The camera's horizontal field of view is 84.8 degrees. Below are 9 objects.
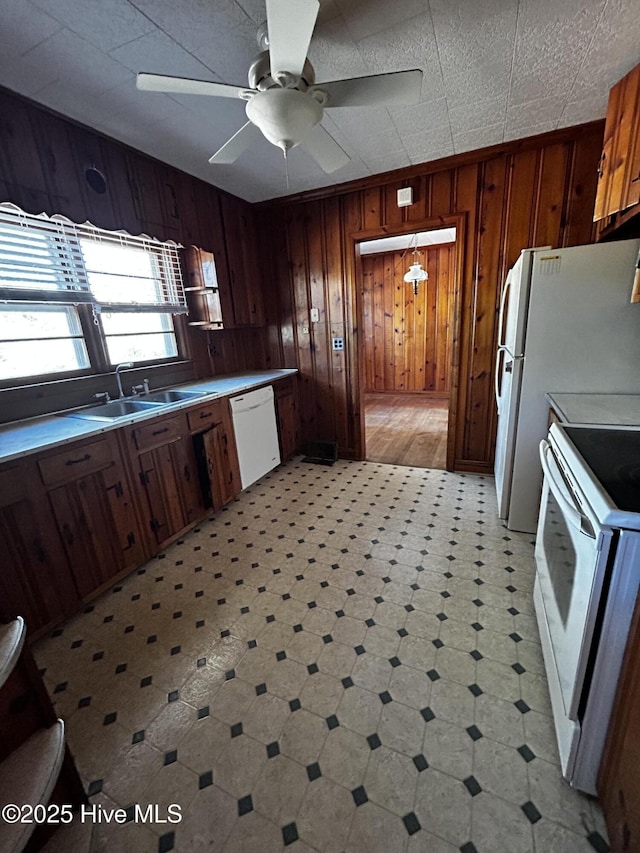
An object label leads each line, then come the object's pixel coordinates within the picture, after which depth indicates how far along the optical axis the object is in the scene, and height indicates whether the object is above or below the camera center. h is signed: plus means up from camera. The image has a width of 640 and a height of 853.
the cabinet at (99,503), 1.62 -0.90
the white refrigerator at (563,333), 1.83 -0.12
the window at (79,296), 2.00 +0.29
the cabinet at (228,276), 3.10 +0.50
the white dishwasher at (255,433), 2.99 -0.89
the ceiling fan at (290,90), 1.26 +0.89
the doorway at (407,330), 5.31 -0.15
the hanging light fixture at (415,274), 4.89 +0.62
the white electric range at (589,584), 0.88 -0.74
